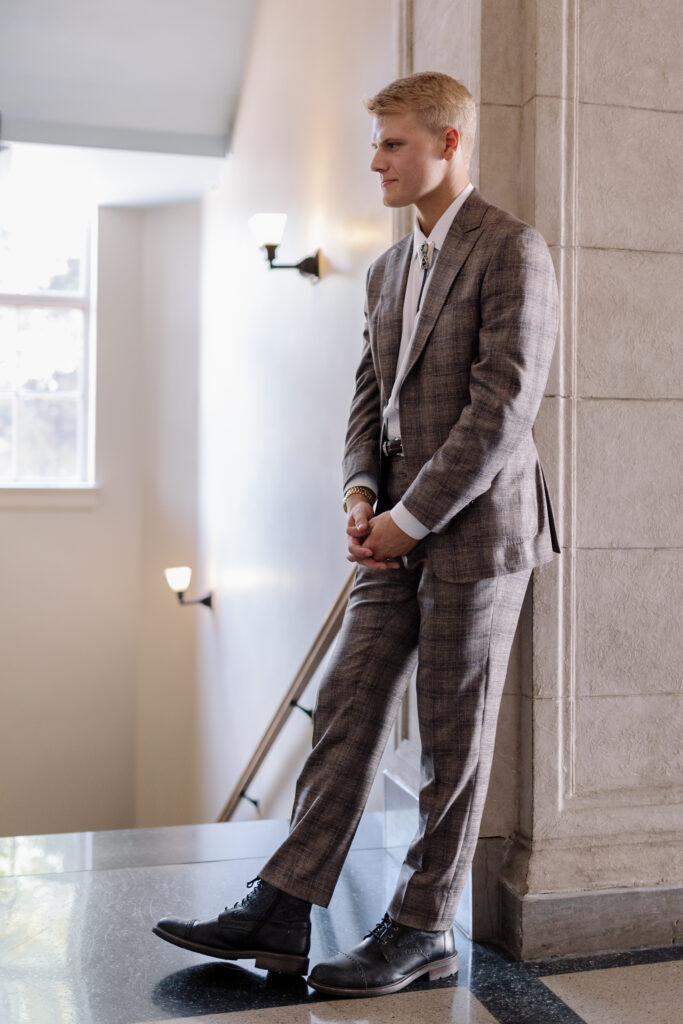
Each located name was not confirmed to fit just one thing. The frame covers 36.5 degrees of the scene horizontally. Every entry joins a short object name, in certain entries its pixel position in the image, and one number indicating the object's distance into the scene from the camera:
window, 8.04
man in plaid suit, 1.88
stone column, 2.21
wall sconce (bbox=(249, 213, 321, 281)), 4.71
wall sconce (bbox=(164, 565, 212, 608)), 7.15
